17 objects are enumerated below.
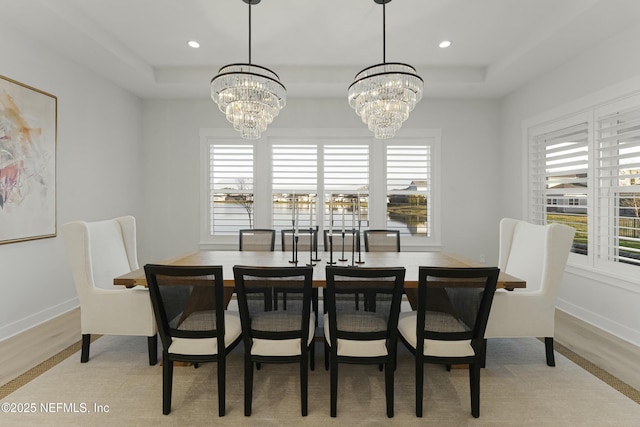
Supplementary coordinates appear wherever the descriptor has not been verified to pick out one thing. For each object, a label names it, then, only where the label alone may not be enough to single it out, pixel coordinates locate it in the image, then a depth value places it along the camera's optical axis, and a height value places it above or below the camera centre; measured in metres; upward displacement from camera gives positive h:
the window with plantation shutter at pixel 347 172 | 4.81 +0.61
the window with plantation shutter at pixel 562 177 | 3.45 +0.42
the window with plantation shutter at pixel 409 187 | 4.81 +0.39
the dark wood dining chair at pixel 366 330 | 1.76 -0.66
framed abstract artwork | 2.86 +0.48
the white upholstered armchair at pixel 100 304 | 2.35 -0.66
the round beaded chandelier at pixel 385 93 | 2.38 +0.91
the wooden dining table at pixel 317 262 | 2.16 -0.41
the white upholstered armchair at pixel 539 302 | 2.29 -0.62
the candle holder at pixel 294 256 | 2.70 -0.36
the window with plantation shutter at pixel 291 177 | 4.82 +0.54
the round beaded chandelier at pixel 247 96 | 2.43 +0.90
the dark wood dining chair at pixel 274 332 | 1.83 -0.67
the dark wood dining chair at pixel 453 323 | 1.74 -0.63
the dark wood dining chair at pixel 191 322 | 1.77 -0.62
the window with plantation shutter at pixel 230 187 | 4.85 +0.40
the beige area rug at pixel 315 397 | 1.83 -1.15
